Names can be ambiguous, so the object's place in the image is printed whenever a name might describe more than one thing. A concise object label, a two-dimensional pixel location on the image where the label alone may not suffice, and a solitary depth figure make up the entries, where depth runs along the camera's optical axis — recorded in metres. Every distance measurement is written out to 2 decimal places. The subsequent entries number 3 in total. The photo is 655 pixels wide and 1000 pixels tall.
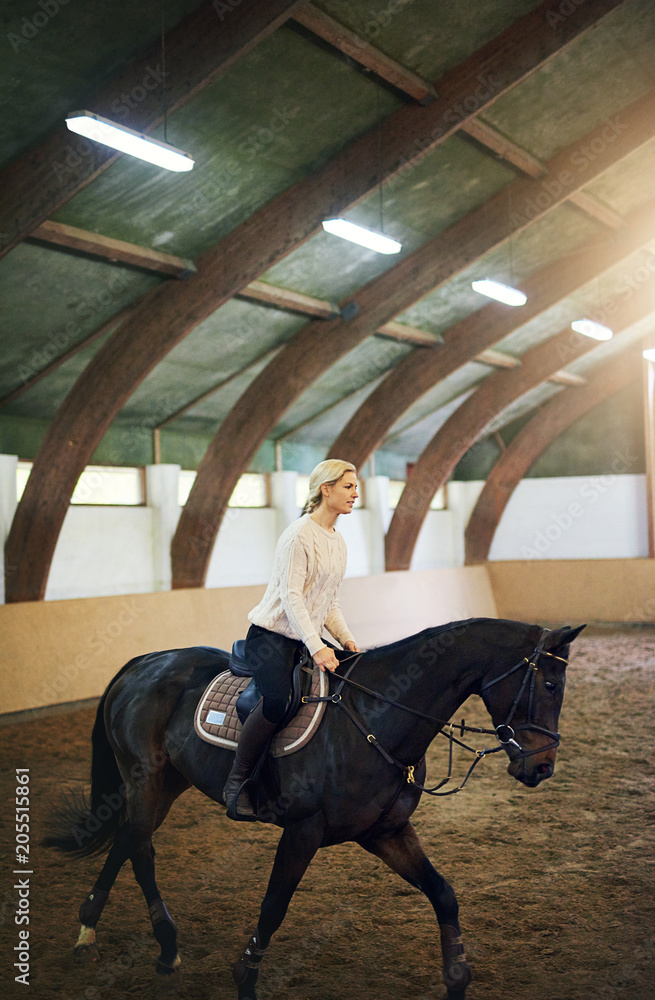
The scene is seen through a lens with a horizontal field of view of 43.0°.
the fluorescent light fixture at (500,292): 9.37
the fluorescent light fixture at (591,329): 11.74
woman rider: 3.07
